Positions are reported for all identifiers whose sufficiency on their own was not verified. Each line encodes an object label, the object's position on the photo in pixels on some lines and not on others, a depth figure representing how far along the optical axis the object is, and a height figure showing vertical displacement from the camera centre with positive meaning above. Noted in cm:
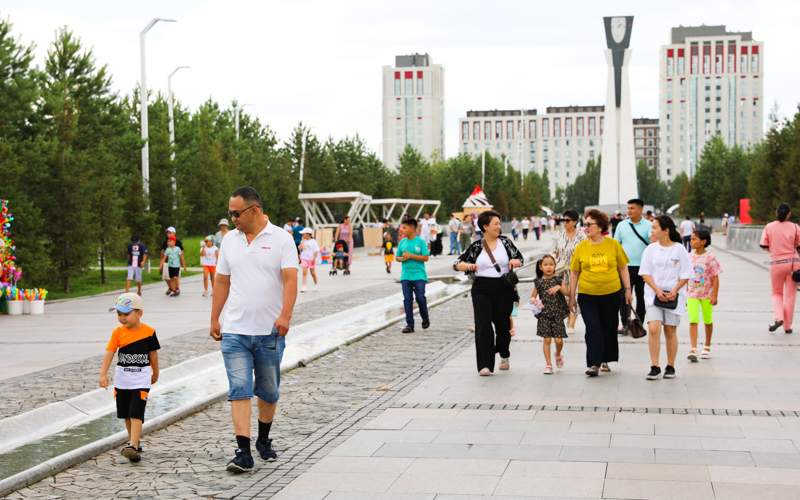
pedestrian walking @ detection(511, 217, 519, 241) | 6626 -134
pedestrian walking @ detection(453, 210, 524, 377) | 1120 -77
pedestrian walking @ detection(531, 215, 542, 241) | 6950 -129
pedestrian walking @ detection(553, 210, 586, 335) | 1427 -48
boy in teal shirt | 1580 -79
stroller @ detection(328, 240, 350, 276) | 3197 -140
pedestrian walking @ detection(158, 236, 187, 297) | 2464 -117
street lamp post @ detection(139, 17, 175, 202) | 3394 +282
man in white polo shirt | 702 -56
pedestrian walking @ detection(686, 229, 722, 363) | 1234 -91
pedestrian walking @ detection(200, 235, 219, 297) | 2412 -100
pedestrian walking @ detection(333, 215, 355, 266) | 3206 -69
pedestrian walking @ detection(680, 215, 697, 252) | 4238 -104
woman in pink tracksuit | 1477 -71
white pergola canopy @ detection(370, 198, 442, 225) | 5960 +5
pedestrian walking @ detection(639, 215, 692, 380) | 1073 -80
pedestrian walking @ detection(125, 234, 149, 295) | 2412 -102
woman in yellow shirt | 1096 -77
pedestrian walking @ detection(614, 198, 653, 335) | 1411 -41
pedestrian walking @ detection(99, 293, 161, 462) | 750 -102
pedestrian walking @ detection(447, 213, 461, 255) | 4516 -100
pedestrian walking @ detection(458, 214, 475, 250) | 3957 -89
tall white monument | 9688 +762
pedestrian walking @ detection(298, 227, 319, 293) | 2497 -98
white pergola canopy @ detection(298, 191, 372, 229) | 4928 +19
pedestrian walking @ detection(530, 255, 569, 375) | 1152 -105
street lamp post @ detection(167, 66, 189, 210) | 3616 +226
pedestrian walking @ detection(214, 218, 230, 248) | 2280 -36
